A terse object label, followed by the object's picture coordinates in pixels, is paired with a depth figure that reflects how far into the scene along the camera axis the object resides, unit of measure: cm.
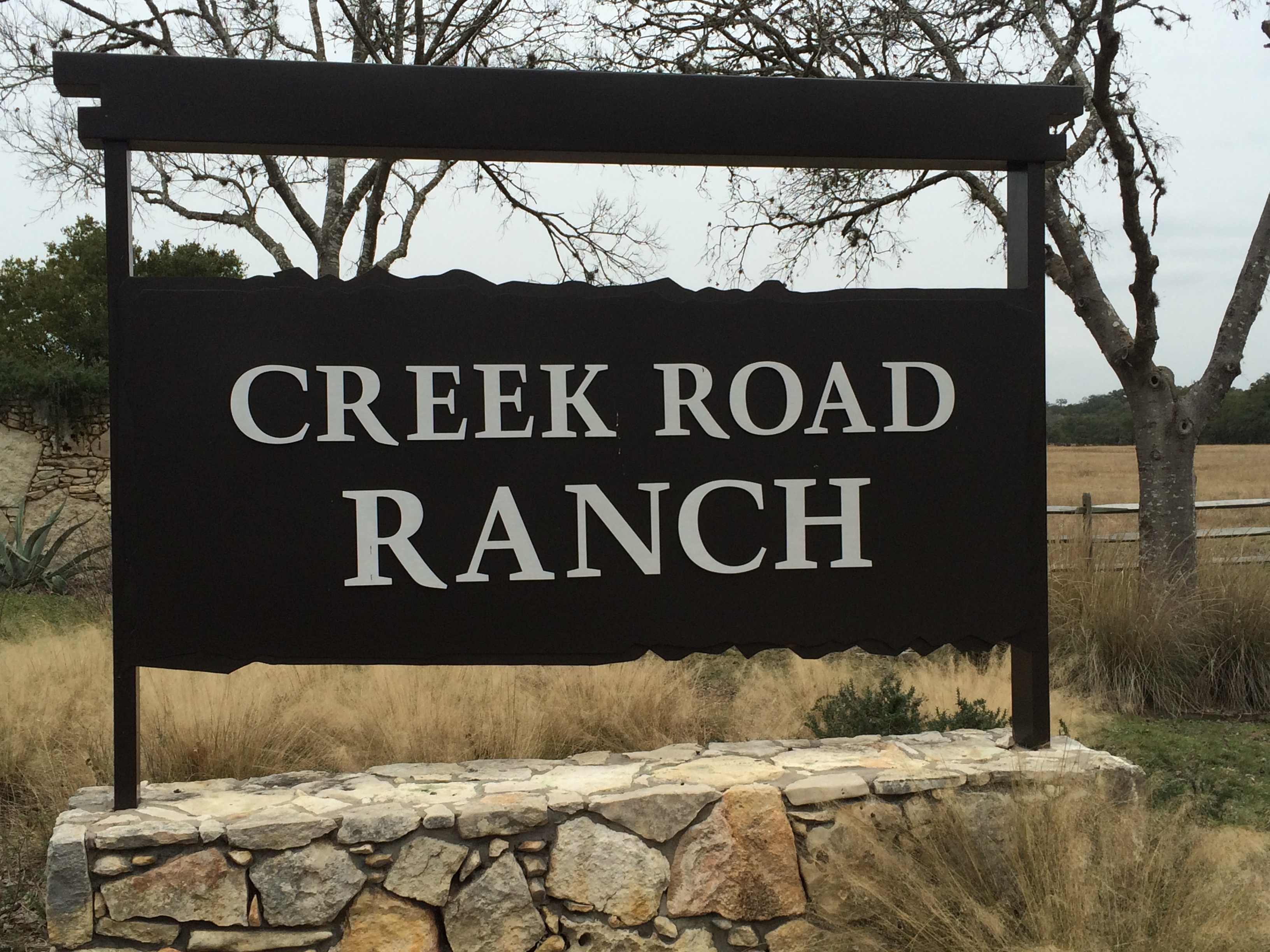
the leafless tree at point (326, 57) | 1070
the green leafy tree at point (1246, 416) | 4431
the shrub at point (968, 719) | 472
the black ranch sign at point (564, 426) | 314
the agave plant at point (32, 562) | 1152
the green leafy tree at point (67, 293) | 2623
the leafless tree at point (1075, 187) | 740
